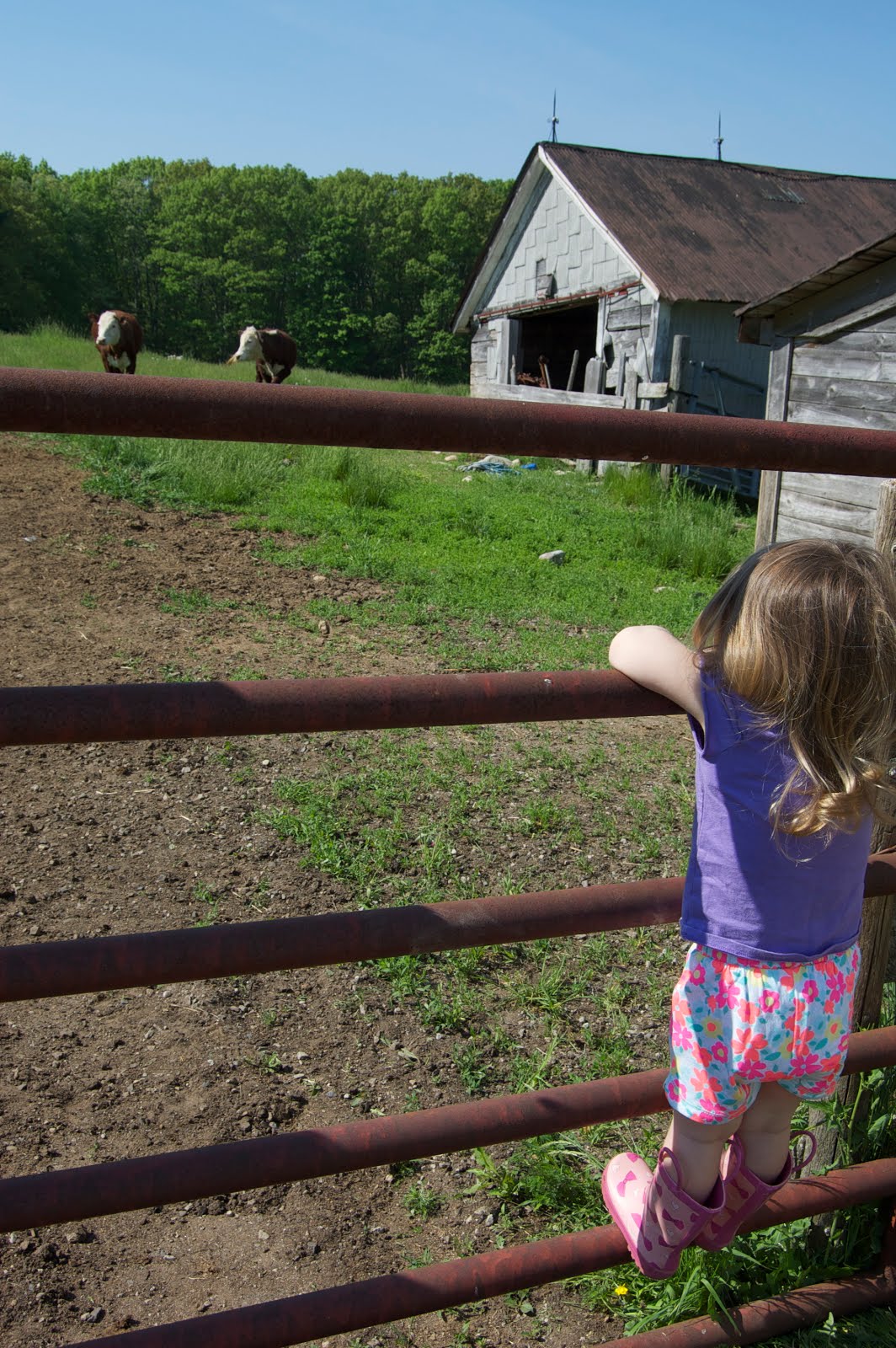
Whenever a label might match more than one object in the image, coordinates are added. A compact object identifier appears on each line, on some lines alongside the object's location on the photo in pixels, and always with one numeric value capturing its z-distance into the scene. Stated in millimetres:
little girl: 1276
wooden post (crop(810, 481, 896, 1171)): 1704
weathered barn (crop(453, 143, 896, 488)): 13289
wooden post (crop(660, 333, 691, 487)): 12805
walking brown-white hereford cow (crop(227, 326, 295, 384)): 13836
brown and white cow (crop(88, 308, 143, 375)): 11977
